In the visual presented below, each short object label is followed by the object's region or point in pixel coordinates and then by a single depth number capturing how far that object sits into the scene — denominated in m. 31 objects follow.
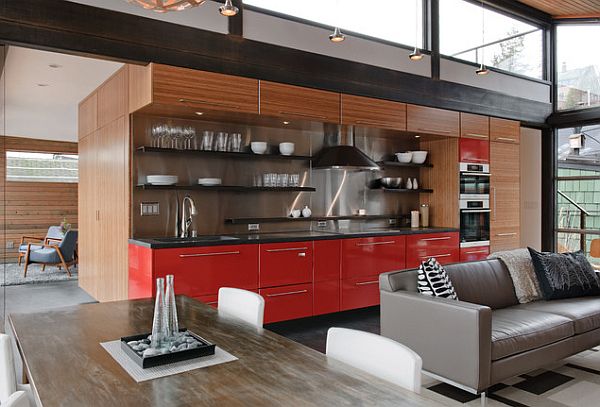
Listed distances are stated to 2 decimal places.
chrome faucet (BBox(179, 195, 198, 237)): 4.44
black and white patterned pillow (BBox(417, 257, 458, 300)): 3.17
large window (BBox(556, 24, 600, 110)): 6.66
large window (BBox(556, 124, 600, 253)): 6.62
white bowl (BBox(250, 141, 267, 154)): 4.69
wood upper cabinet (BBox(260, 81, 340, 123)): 4.27
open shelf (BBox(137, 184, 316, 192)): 4.21
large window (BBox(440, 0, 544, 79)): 6.03
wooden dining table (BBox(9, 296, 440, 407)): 1.21
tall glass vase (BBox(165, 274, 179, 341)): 1.57
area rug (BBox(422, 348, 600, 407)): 2.90
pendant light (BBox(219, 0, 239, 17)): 2.11
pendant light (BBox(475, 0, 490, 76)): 6.35
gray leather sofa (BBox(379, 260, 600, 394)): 2.80
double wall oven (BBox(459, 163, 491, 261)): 5.81
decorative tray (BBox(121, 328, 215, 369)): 1.45
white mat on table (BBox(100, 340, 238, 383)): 1.38
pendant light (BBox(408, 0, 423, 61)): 5.71
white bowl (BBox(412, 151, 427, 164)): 5.93
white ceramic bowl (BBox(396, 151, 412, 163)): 5.83
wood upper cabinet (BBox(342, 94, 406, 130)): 4.83
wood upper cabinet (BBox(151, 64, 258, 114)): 3.75
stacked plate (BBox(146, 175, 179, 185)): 4.18
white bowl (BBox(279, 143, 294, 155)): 4.86
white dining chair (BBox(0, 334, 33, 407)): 1.45
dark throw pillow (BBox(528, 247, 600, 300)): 3.87
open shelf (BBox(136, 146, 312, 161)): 4.20
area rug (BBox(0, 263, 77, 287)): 7.10
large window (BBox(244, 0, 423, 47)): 4.70
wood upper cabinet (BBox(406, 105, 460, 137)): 5.35
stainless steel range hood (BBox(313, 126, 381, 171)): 4.88
